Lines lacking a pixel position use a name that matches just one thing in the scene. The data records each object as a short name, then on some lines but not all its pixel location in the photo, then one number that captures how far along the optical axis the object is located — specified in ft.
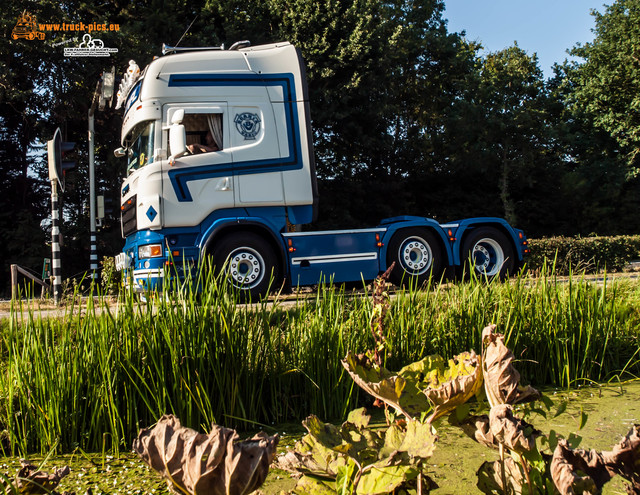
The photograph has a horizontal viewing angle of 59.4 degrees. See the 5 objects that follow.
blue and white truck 21.38
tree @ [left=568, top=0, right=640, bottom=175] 82.97
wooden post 16.27
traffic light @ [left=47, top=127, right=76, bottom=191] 26.05
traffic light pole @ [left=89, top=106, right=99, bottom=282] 39.39
